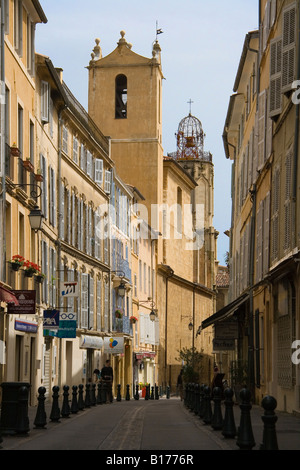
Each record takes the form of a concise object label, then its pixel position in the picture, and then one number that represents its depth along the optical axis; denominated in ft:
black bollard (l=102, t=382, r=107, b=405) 111.96
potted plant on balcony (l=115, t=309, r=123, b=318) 167.43
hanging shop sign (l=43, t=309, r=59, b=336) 89.51
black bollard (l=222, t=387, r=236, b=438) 47.62
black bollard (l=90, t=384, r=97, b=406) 97.97
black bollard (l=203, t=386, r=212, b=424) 61.22
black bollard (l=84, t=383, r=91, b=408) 92.10
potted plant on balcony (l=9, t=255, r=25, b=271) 82.41
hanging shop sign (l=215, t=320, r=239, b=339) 110.42
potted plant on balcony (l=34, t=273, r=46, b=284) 97.14
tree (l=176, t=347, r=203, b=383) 131.13
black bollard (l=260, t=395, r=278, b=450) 33.50
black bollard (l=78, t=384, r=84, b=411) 82.47
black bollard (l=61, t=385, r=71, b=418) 70.59
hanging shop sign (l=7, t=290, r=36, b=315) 74.90
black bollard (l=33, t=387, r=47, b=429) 56.27
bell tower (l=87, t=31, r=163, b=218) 219.61
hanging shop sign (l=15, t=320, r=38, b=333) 88.17
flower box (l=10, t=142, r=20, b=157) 84.84
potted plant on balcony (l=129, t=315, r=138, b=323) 183.97
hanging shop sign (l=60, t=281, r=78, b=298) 103.40
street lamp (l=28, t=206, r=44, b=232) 77.77
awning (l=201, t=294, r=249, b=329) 101.19
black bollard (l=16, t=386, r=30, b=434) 49.88
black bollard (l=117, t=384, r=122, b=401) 128.57
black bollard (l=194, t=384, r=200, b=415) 75.73
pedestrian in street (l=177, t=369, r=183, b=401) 170.08
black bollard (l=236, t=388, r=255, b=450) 40.32
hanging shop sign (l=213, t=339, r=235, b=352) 110.93
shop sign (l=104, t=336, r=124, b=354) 149.07
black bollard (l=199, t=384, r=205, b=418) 67.96
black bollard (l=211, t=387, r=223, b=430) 54.65
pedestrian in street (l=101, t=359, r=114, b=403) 115.75
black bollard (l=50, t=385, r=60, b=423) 63.87
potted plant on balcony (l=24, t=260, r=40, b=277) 87.71
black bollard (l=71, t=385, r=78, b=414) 77.65
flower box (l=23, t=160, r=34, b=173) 91.09
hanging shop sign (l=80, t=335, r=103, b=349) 137.69
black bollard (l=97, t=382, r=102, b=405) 106.67
